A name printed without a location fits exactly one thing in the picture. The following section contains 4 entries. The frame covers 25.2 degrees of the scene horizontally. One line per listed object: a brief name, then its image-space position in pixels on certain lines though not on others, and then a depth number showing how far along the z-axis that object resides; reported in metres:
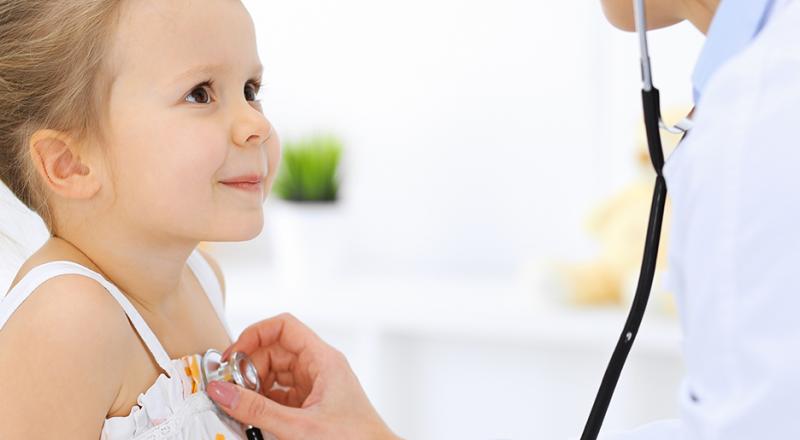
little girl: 1.05
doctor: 0.85
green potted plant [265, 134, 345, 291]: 2.10
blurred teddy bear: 1.89
